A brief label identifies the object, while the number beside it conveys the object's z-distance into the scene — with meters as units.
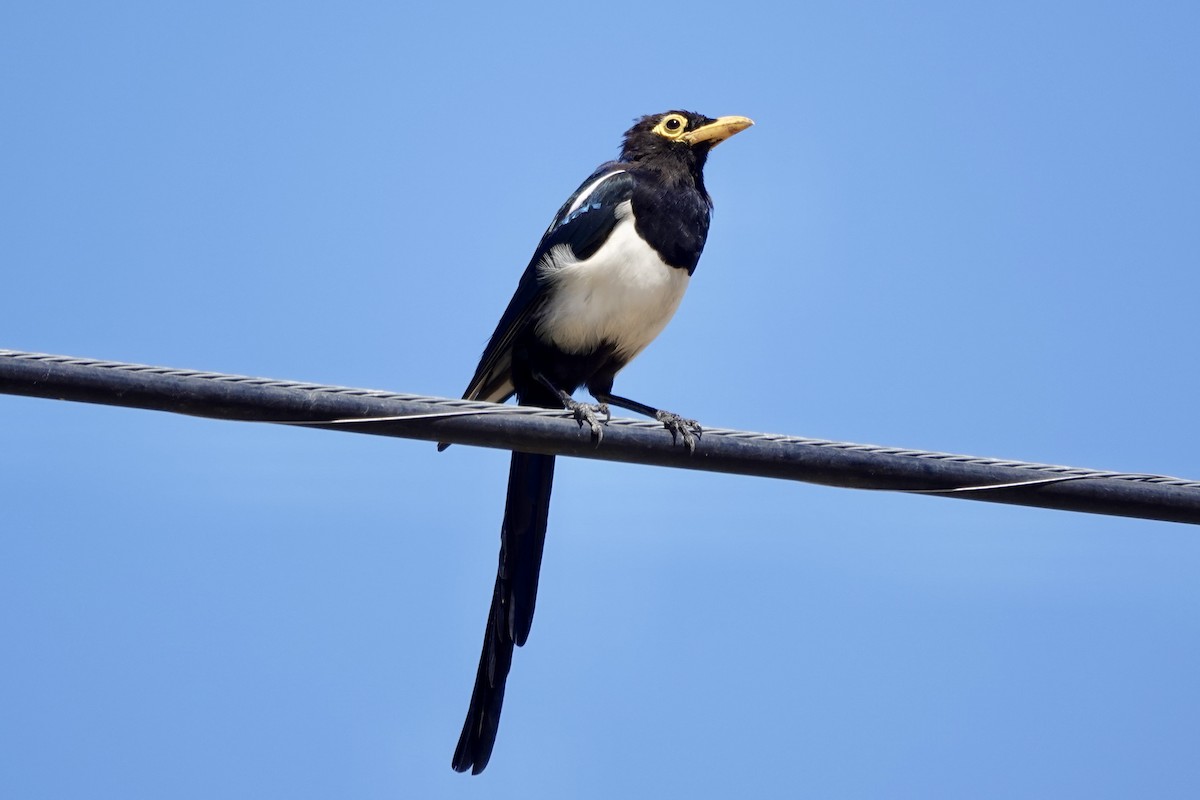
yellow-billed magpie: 8.88
